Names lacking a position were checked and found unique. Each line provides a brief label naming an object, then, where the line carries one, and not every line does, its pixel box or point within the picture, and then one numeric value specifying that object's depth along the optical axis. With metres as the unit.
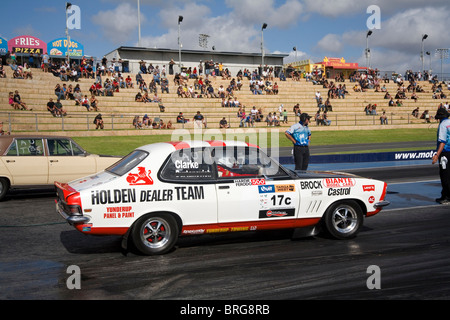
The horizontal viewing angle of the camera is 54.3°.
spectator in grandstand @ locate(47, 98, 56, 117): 25.27
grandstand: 24.81
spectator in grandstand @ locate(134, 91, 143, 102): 30.17
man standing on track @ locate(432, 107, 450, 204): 9.02
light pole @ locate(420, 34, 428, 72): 56.93
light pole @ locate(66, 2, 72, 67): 33.36
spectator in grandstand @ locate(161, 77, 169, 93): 32.66
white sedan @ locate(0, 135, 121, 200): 10.62
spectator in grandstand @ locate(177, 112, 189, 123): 28.03
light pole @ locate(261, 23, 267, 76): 42.97
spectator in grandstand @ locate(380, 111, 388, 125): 36.09
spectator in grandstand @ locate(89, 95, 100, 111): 27.69
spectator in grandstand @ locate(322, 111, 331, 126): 33.96
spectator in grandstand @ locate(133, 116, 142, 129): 27.38
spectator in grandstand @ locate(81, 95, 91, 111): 27.33
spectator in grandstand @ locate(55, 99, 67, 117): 25.45
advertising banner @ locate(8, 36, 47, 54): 38.50
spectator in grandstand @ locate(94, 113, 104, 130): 26.20
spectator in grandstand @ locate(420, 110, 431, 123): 37.94
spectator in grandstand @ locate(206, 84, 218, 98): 33.72
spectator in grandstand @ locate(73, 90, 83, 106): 27.43
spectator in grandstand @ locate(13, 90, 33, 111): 25.08
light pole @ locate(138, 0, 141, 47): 40.81
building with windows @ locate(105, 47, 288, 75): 40.09
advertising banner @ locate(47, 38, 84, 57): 41.81
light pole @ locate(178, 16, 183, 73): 39.59
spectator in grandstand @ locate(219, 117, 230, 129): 28.66
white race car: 5.71
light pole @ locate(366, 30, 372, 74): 51.42
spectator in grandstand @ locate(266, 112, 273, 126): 31.84
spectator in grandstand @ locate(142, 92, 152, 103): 30.47
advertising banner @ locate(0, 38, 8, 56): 38.47
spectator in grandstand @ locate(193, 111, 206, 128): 26.67
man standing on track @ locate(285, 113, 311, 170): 10.37
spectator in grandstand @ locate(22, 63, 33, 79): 28.47
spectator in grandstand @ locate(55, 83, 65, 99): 27.02
